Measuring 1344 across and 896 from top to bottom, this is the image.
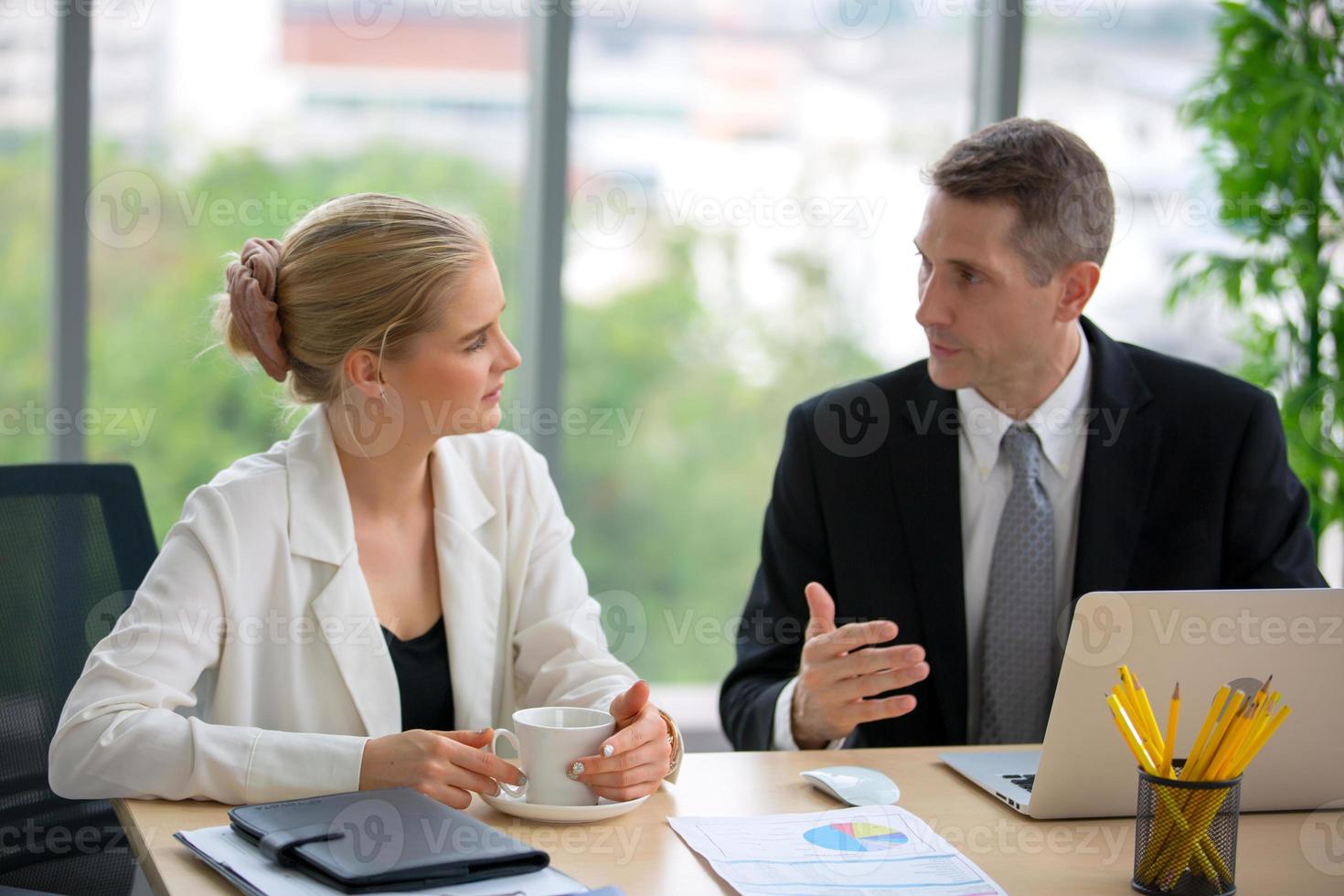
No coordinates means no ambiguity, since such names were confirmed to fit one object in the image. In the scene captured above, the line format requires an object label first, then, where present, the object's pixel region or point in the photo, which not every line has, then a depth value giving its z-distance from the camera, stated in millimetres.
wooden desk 3000
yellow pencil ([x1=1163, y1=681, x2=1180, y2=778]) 3013
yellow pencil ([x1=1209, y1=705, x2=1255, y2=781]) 2992
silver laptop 3099
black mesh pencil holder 2985
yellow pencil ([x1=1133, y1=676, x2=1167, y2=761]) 3024
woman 3346
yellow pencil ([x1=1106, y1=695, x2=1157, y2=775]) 3019
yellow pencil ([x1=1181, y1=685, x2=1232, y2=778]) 3010
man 3636
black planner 2919
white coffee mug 3133
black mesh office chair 3388
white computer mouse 3179
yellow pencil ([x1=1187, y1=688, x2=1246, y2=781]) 3001
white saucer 3113
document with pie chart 2979
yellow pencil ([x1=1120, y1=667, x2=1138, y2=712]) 3044
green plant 4534
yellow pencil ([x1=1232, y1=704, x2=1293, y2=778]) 3004
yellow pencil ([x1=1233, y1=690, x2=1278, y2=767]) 3015
